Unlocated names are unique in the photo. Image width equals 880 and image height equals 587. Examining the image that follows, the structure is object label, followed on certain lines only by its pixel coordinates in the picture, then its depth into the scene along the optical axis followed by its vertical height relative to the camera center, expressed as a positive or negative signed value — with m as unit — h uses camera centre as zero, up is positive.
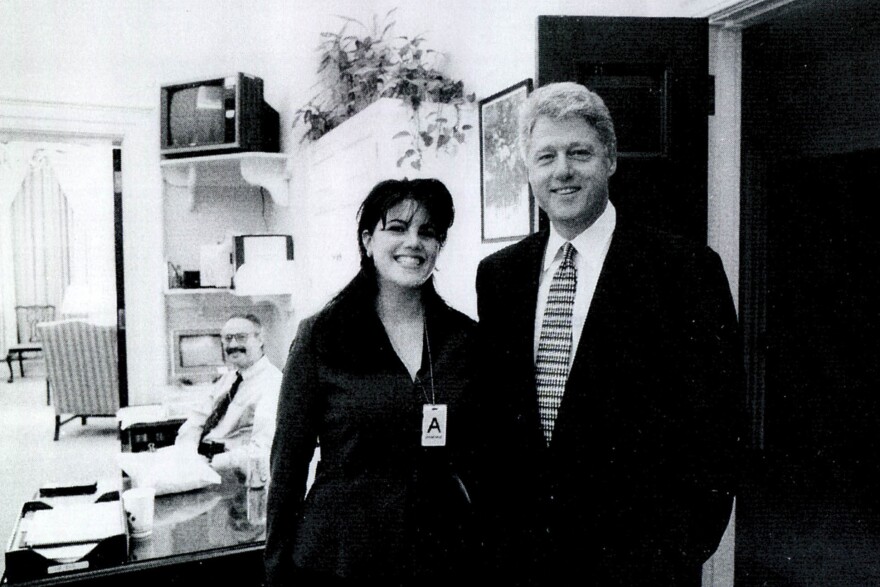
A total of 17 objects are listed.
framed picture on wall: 2.46 +0.36
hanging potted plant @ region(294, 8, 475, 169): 2.84 +0.81
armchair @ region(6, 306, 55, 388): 9.52 -0.51
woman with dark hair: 1.46 -0.33
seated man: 3.07 -0.47
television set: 3.76 +0.83
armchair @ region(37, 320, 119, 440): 5.86 -0.70
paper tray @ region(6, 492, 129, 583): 1.64 -0.63
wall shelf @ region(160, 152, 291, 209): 3.92 +0.59
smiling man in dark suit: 1.43 -0.23
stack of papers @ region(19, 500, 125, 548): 1.74 -0.60
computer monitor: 4.15 -0.44
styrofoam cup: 1.86 -0.58
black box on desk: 3.34 -0.72
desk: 1.72 -0.66
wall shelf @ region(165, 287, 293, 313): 4.05 -0.11
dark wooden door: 2.15 +0.53
